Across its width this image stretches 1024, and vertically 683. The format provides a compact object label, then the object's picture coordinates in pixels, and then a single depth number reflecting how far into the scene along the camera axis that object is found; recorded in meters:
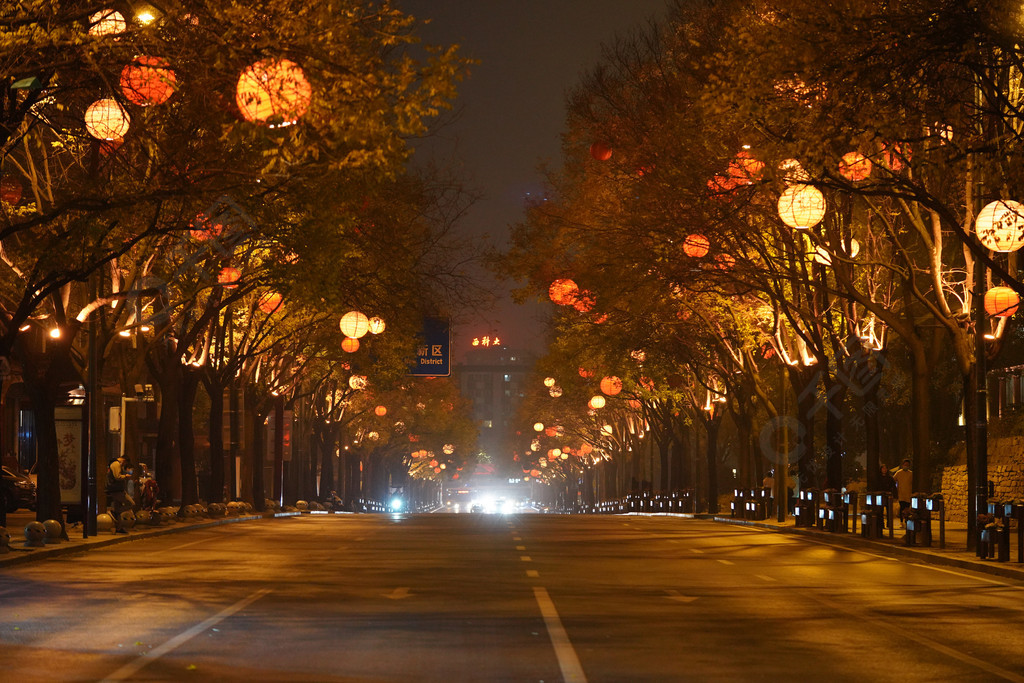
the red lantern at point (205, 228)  25.77
